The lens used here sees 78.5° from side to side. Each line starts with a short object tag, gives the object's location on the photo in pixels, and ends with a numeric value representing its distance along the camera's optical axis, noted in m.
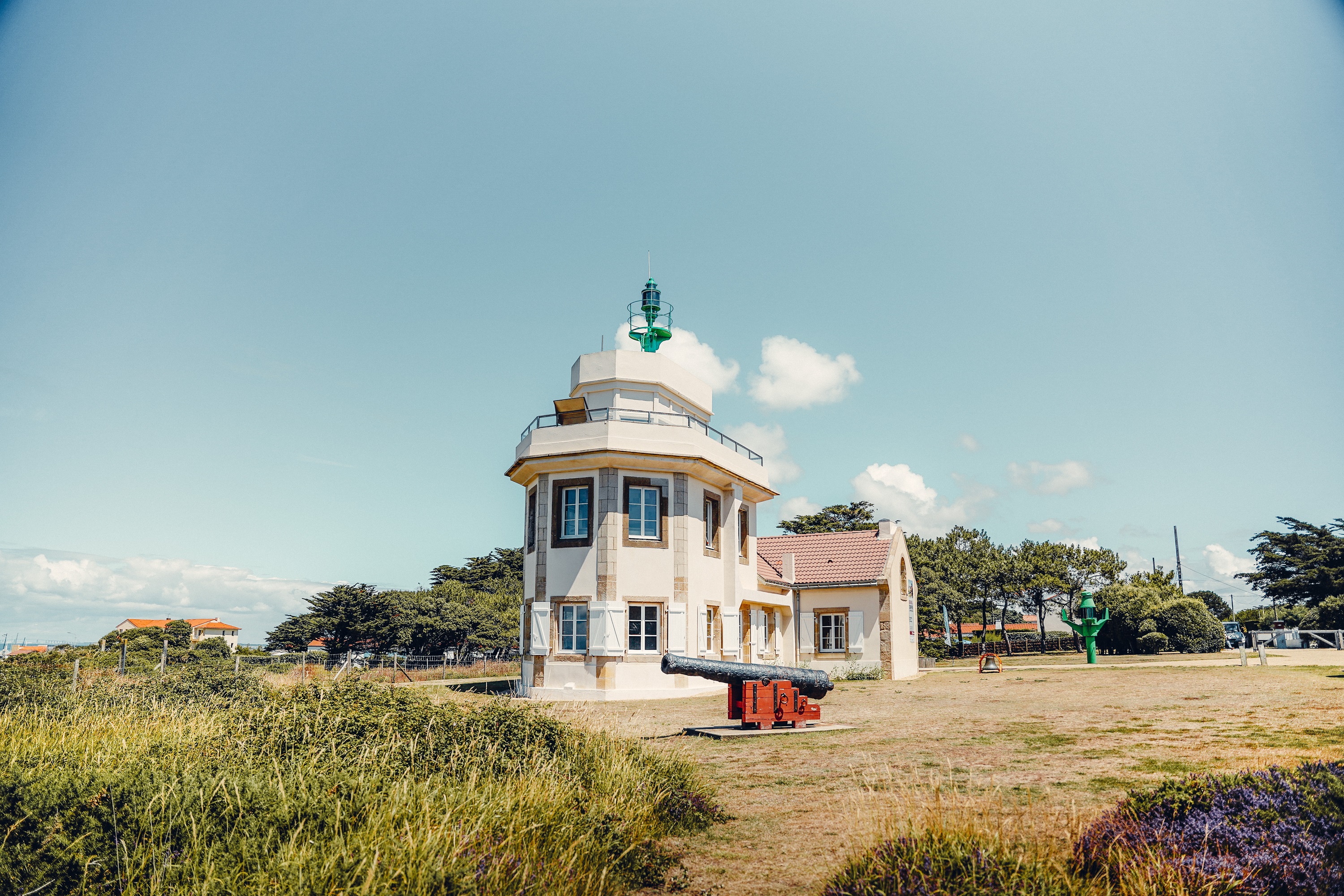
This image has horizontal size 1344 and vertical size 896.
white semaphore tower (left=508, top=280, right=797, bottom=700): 22.56
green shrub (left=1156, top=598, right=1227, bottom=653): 41.25
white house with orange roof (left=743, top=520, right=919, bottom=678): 29.36
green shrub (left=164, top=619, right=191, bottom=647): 43.75
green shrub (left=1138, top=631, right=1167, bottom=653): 41.62
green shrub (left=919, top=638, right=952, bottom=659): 49.78
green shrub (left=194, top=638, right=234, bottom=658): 37.62
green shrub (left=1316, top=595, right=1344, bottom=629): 45.53
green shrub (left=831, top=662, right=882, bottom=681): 28.70
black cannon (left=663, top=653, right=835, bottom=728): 13.84
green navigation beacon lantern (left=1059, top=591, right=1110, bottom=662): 38.38
